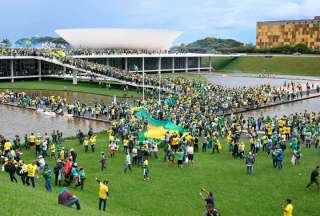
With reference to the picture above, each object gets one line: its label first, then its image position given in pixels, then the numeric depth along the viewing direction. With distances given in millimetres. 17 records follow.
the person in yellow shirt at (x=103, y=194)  13062
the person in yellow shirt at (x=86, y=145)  21047
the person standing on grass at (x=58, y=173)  15555
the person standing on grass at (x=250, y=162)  16969
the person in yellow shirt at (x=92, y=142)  21030
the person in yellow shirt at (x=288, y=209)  12281
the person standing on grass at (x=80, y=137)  22750
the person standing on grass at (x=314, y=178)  15005
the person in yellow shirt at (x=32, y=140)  21375
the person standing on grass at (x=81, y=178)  15281
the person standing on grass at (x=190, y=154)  18552
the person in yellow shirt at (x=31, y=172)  14781
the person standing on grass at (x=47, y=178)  14367
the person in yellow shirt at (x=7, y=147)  18145
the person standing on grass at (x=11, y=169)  15039
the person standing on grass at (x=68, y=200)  11797
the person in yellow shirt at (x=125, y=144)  20300
